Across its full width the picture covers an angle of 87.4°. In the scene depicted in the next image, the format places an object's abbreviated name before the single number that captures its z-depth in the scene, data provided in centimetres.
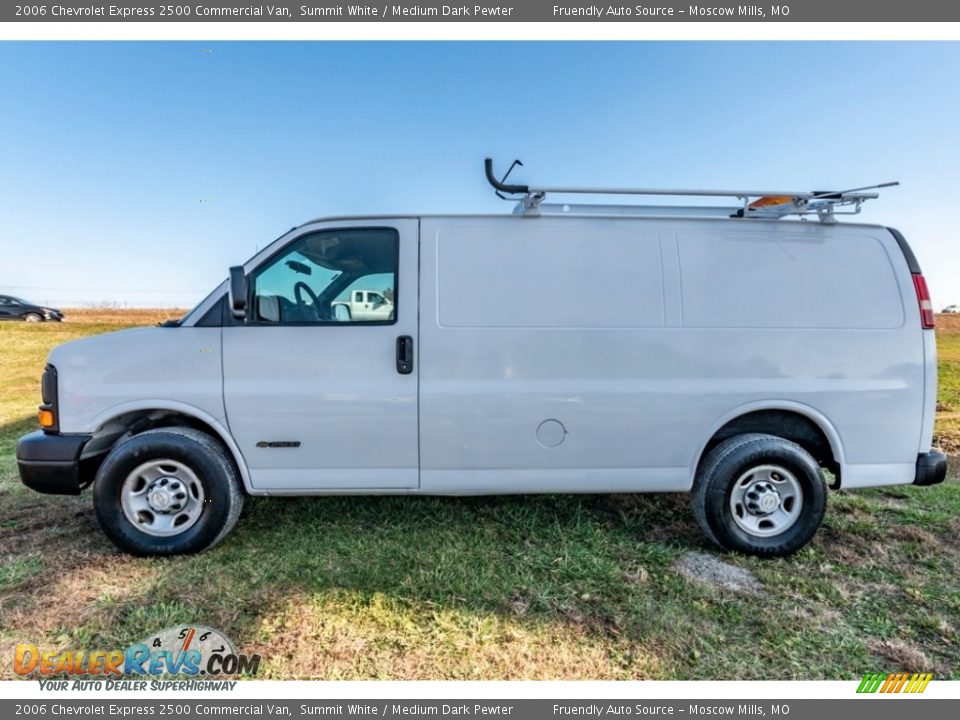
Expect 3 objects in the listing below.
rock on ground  297
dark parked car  1985
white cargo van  318
